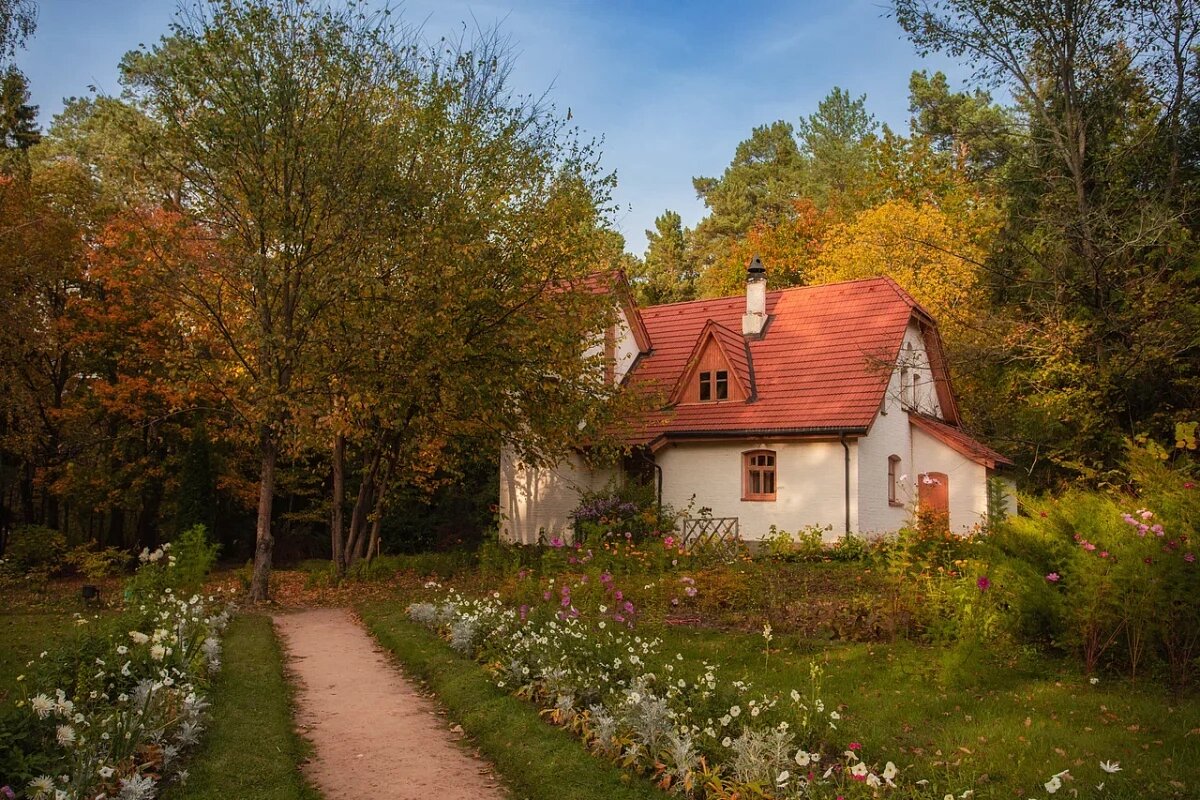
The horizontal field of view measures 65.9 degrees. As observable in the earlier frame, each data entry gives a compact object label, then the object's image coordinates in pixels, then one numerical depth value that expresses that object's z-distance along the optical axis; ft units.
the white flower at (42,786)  14.62
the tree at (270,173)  50.49
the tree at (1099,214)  56.54
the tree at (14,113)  56.29
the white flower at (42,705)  16.61
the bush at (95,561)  53.26
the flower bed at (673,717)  17.56
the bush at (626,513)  67.51
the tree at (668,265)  154.20
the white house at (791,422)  71.41
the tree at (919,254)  102.89
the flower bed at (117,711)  16.06
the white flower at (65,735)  15.92
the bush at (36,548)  70.74
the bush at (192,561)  45.09
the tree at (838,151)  143.84
